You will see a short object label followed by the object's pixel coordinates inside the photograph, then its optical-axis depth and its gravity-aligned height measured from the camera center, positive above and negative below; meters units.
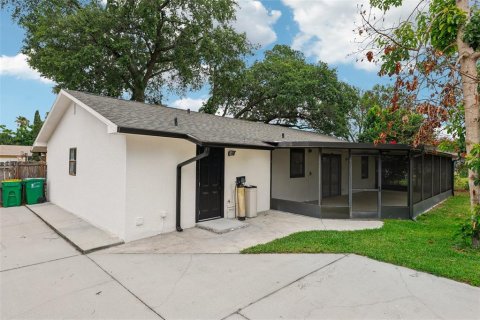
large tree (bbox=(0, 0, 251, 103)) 13.98 +7.31
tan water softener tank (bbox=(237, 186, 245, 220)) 7.89 -1.24
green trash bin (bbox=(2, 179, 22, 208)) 9.14 -1.11
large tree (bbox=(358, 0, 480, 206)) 4.68 +2.12
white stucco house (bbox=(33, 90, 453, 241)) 5.97 -0.20
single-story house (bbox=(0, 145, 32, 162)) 23.92 +1.01
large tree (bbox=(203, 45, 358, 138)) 20.39 +5.64
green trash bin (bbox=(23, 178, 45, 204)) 9.74 -1.06
